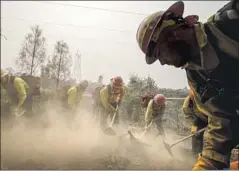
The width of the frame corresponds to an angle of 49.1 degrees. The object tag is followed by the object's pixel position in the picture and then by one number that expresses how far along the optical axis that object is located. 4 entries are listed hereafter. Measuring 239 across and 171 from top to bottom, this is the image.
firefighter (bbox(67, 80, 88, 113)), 3.74
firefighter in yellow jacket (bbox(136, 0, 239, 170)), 0.75
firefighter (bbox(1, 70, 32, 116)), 2.32
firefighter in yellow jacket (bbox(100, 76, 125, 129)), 2.62
